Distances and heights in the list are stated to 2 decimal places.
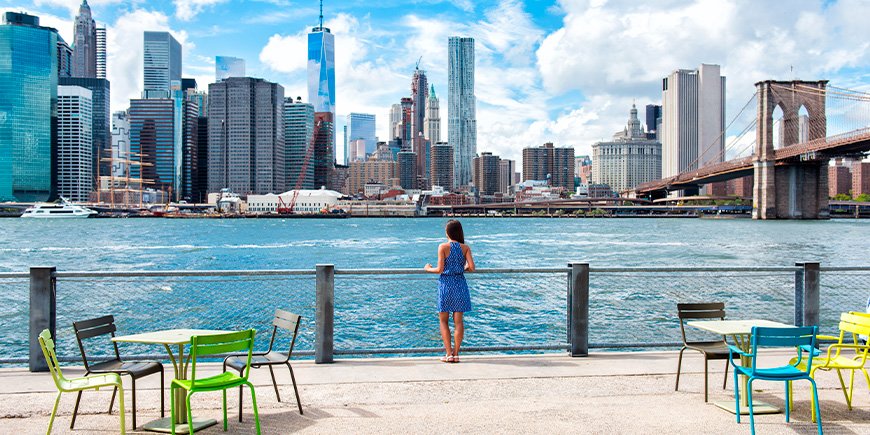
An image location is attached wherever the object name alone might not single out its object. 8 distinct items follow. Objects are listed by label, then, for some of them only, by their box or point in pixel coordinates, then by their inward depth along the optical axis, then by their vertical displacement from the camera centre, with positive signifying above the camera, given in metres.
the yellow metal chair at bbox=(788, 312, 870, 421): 5.66 -1.21
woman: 7.32 -0.77
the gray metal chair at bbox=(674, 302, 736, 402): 6.11 -0.98
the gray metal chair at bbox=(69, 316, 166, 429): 5.34 -1.18
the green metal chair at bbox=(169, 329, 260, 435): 4.85 -0.95
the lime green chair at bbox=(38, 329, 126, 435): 4.92 -1.19
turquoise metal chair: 5.16 -0.97
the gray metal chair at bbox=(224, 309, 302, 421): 5.61 -1.18
